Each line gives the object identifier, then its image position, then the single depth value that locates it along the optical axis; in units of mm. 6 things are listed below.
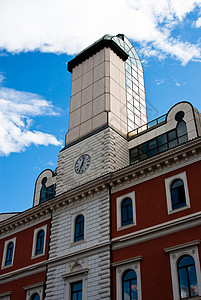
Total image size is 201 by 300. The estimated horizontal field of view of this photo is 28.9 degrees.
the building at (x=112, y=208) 23000
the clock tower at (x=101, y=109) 31641
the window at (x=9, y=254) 33184
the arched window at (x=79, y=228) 28216
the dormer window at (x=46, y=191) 36281
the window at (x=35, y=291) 28266
